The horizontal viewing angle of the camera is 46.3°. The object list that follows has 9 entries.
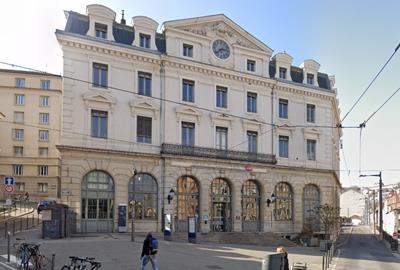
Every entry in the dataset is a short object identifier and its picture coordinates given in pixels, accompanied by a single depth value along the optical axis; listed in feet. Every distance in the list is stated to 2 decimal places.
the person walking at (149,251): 53.26
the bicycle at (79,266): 45.70
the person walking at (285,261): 38.63
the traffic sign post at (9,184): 71.42
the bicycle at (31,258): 51.38
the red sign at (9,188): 72.54
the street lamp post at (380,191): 165.17
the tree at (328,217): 130.72
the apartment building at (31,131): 209.97
